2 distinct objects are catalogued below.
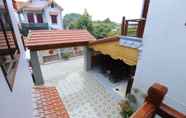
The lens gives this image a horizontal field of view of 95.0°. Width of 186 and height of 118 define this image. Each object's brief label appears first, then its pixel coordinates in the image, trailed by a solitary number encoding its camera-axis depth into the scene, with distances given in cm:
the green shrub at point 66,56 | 708
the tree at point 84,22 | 855
